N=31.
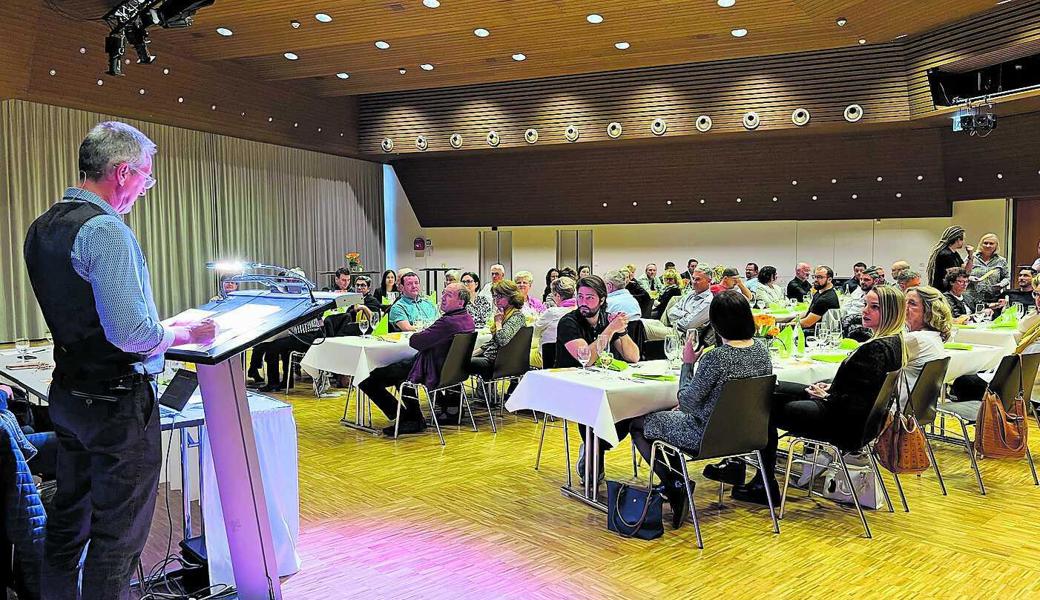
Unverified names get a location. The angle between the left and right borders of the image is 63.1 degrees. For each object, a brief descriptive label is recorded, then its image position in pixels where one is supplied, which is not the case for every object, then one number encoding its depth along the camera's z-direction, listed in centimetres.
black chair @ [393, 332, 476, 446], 639
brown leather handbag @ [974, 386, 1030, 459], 499
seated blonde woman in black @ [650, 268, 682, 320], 1155
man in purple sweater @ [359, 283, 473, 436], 639
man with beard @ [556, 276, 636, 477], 544
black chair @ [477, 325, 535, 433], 689
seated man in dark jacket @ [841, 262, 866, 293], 1223
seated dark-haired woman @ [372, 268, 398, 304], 1084
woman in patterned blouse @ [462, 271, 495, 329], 838
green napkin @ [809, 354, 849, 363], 549
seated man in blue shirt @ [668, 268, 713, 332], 768
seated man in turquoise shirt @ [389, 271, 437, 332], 777
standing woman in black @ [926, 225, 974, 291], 884
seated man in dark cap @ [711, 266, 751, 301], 945
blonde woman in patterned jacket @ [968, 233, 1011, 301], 898
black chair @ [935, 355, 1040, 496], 503
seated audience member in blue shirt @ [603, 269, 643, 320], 773
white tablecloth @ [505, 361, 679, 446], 449
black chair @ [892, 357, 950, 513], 484
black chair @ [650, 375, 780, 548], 411
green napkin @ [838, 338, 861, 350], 602
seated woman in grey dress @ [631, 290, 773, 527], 414
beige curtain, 1141
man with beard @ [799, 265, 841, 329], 876
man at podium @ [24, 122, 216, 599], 234
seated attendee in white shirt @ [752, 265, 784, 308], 1038
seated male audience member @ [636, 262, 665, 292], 1458
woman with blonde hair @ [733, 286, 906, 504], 432
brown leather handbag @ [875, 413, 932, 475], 449
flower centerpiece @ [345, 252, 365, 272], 1602
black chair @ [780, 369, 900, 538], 434
